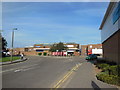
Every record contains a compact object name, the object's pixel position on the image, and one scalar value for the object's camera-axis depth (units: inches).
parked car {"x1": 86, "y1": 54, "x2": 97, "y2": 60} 994.5
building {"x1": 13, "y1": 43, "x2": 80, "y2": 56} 2236.7
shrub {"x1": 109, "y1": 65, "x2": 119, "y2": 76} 256.4
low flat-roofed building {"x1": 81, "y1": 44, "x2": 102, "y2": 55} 2164.8
